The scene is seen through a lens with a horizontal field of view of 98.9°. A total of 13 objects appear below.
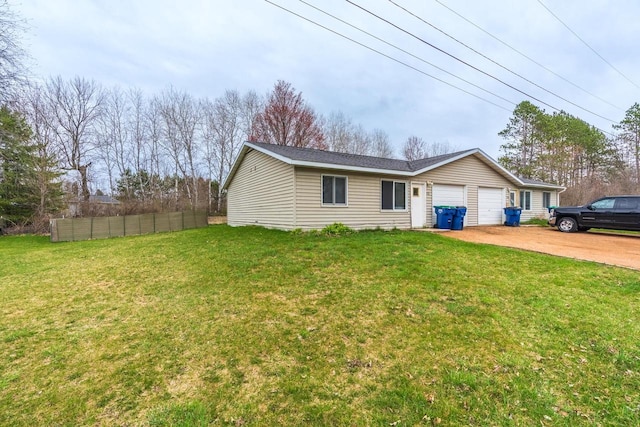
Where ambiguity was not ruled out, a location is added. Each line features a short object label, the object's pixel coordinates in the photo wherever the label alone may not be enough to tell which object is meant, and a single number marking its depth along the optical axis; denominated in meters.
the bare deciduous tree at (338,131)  30.11
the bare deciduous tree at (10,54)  8.55
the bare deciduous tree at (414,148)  34.56
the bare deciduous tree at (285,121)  26.30
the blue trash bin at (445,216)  11.66
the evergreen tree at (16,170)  13.13
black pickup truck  9.98
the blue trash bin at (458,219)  11.66
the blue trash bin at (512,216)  13.85
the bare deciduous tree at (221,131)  27.55
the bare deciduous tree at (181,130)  26.20
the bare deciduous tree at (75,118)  20.94
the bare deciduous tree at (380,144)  32.44
